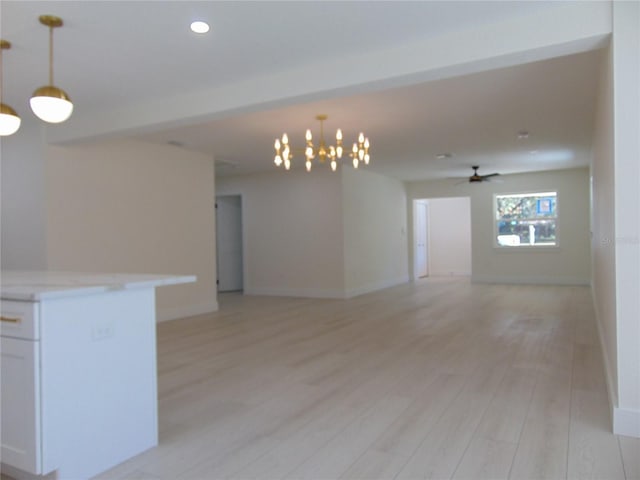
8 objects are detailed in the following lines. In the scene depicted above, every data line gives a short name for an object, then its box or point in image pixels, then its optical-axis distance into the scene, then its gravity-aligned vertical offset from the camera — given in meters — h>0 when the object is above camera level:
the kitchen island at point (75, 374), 2.01 -0.59
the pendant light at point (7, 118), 3.03 +0.83
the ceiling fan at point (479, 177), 9.13 +1.19
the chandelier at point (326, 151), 4.88 +1.01
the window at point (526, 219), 10.08 +0.39
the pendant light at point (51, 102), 2.70 +0.83
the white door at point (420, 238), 11.76 +0.03
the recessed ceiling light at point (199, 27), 2.82 +1.31
